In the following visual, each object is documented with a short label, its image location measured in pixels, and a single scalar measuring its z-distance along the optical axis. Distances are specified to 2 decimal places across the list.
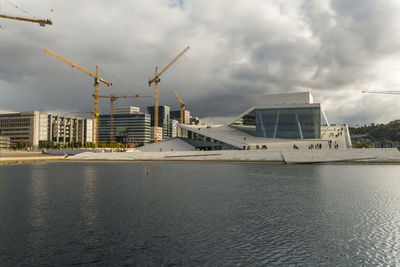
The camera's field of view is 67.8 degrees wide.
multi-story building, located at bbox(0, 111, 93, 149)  156.50
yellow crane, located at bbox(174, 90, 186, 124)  177.66
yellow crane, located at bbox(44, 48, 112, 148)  115.53
